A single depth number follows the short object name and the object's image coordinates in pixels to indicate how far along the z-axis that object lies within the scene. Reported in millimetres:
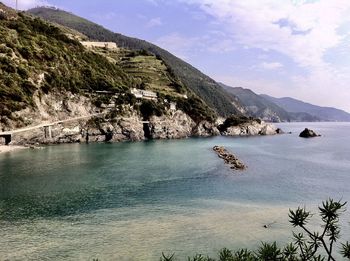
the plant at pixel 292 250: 10812
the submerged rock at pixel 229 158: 69819
